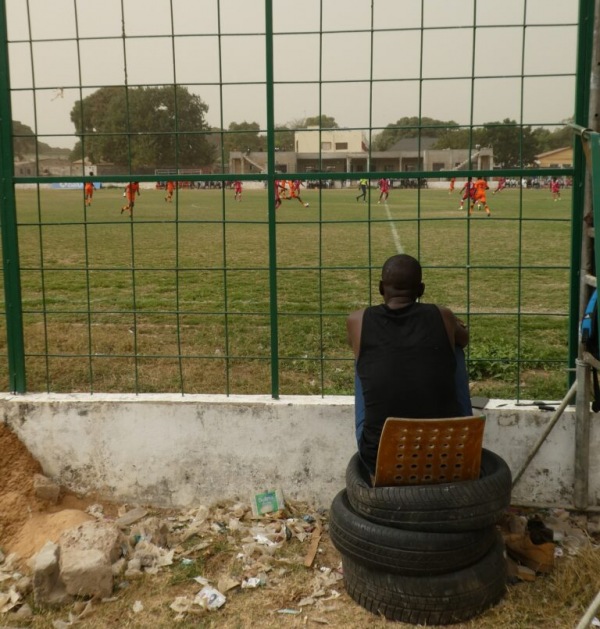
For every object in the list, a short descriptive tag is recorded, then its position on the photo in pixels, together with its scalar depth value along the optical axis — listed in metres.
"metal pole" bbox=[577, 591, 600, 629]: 3.19
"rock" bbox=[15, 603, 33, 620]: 3.86
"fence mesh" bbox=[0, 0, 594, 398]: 4.84
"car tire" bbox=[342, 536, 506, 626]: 3.71
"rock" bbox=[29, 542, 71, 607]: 3.91
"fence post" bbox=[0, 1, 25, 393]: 5.03
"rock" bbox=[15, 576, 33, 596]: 4.05
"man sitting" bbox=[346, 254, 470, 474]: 3.82
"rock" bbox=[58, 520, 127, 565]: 4.15
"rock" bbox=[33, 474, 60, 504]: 4.91
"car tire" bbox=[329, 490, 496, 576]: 3.68
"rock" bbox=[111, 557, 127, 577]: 4.14
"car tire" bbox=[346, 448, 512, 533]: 3.68
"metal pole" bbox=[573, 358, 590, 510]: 4.51
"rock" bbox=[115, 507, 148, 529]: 4.78
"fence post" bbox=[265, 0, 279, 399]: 4.76
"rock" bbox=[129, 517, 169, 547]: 4.48
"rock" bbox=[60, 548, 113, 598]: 3.94
